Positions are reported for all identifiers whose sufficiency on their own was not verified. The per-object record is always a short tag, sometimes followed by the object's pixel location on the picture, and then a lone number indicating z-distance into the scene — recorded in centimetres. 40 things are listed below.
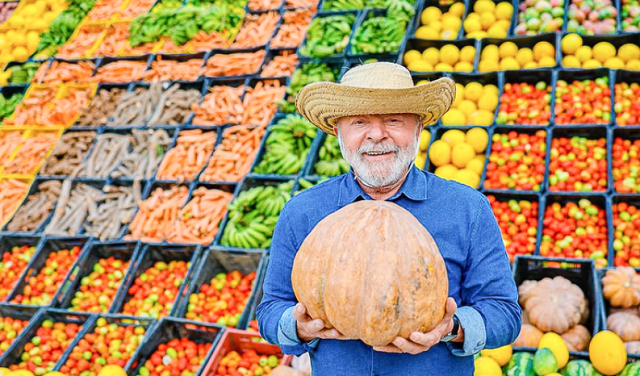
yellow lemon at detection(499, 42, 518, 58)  540
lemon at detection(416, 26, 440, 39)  591
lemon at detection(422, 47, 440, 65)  559
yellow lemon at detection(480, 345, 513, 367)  298
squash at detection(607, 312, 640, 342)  311
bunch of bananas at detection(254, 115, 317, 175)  495
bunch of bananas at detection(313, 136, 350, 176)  475
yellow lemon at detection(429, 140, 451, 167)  461
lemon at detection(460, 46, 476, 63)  550
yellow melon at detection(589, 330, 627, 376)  283
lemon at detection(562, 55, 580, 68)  506
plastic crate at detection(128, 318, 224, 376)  366
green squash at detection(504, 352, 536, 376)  292
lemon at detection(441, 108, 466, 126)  493
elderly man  168
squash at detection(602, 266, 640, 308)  325
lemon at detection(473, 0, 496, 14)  596
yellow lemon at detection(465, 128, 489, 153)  466
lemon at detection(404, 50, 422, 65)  559
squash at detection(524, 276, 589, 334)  322
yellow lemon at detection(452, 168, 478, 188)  436
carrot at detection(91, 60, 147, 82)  689
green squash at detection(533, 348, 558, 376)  284
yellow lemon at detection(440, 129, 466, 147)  470
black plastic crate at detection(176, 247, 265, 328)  414
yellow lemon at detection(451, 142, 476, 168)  455
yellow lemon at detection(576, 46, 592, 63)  510
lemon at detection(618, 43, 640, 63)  500
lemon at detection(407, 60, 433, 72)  541
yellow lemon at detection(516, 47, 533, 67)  531
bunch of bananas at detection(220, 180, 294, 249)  440
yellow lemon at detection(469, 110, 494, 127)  485
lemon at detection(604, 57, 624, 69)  497
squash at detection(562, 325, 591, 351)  318
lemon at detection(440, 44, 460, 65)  555
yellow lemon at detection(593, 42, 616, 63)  508
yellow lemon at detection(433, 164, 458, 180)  449
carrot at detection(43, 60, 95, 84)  719
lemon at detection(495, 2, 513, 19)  589
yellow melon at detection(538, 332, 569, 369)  295
